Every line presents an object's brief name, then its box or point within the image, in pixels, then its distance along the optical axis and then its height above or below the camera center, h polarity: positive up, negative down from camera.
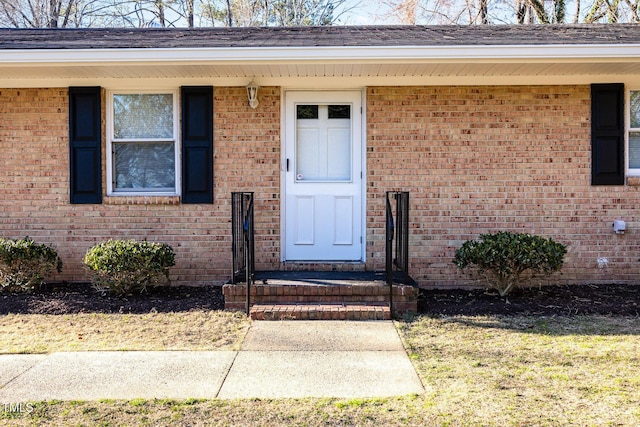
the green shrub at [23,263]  6.25 -0.68
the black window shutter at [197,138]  6.86 +0.78
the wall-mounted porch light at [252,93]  6.68 +1.29
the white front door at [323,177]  6.97 +0.32
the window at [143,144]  7.01 +0.72
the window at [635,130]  6.91 +0.89
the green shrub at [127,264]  6.08 -0.66
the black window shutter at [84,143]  6.88 +0.72
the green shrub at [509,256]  5.95 -0.55
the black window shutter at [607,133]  6.78 +0.84
